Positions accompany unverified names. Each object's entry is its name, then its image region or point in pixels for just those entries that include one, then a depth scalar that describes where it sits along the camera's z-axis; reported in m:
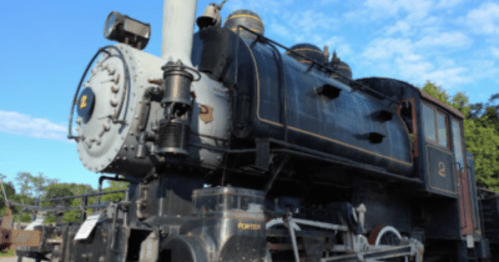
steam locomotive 3.96
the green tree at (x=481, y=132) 19.73
